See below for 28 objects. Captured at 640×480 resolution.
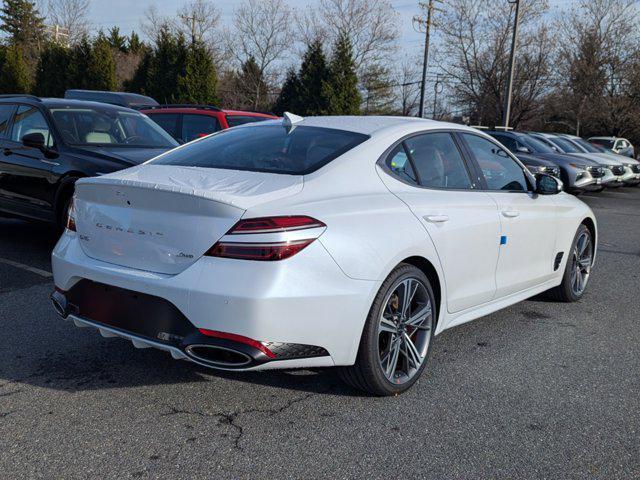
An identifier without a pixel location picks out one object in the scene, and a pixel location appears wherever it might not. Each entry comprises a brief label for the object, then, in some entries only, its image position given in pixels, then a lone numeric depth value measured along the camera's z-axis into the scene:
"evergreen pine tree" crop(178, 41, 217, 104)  33.78
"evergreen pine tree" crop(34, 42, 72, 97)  41.81
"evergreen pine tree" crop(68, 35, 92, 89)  39.84
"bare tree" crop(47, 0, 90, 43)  56.03
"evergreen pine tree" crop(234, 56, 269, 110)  50.50
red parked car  11.07
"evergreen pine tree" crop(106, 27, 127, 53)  63.92
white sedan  3.10
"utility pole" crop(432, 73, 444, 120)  43.96
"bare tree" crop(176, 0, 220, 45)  52.22
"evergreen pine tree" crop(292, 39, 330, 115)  33.78
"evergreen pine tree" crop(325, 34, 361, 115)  33.28
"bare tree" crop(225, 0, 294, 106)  51.00
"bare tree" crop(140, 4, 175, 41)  52.57
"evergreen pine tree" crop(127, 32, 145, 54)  59.18
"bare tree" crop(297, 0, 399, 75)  48.84
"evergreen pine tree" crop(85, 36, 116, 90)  39.44
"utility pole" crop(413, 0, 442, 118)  35.29
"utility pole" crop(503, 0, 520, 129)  25.88
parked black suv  6.72
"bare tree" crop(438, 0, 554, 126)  40.62
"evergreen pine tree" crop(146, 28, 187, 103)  35.22
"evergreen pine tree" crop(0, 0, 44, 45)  70.75
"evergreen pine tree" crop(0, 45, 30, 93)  44.84
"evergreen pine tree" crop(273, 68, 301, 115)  34.66
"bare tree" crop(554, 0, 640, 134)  39.94
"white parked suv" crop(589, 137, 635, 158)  27.97
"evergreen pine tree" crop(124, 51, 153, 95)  39.42
